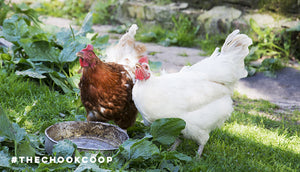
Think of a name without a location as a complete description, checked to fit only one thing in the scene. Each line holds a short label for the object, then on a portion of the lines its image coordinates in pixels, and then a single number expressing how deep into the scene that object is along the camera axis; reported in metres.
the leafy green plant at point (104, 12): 9.56
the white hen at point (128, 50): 3.43
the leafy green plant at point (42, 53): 3.87
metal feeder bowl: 2.76
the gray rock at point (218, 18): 6.66
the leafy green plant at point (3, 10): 5.64
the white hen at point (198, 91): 2.56
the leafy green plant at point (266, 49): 5.60
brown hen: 2.90
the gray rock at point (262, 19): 6.11
